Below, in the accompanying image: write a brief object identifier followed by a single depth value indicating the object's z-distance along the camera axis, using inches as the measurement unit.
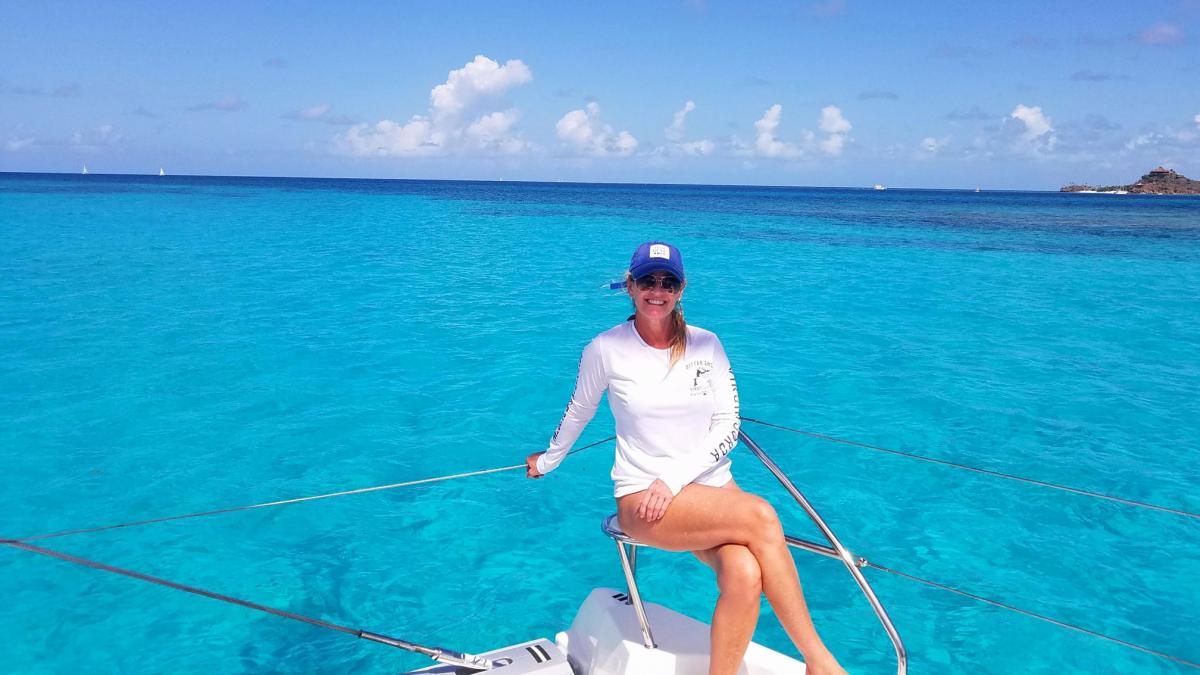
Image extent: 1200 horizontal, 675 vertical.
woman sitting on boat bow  99.8
